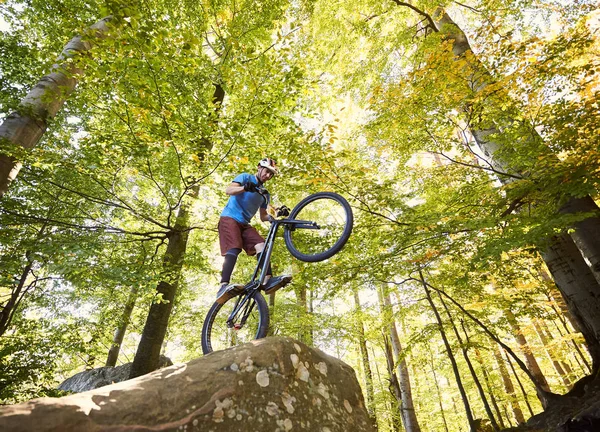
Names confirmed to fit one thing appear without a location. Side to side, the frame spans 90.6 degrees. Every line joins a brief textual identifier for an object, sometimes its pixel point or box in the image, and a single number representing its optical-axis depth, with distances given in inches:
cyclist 156.9
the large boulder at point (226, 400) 71.9
